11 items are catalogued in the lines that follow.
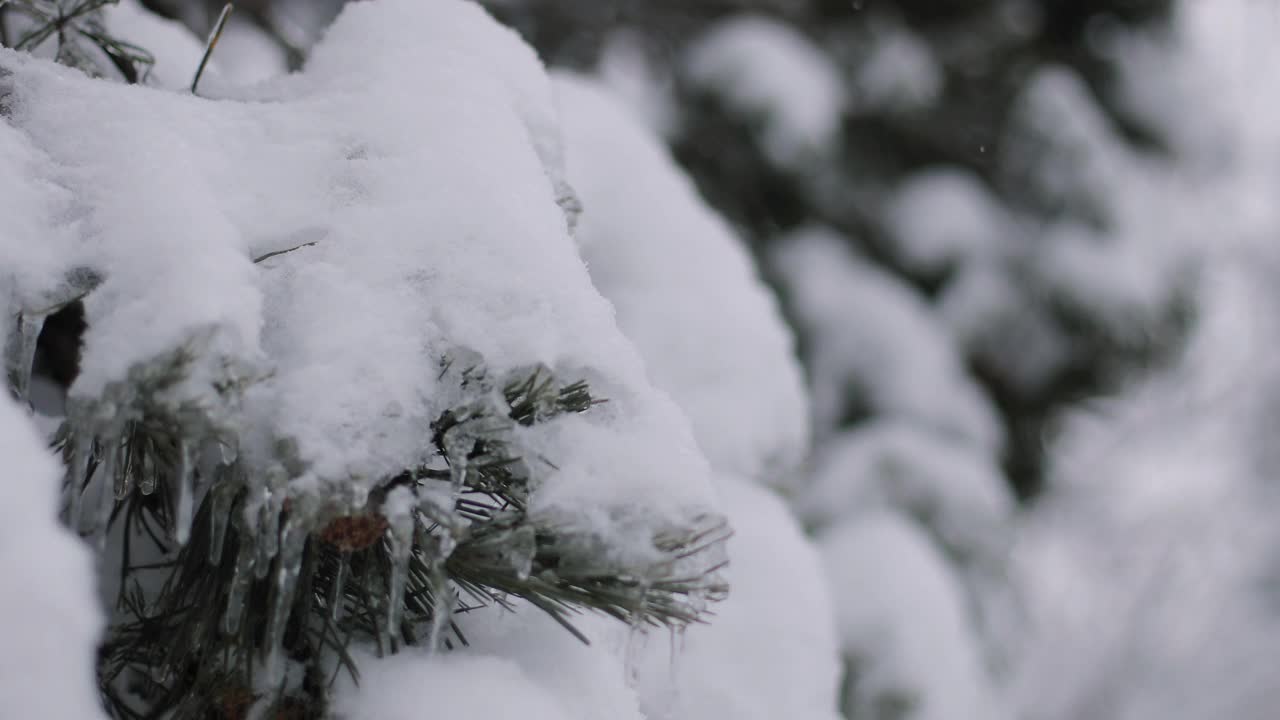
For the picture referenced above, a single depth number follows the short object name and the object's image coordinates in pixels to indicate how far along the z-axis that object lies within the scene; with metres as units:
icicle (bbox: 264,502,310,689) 0.73
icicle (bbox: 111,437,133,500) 0.76
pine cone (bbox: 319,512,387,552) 0.74
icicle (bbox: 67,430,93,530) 0.72
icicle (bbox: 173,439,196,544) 0.72
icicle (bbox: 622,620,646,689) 0.77
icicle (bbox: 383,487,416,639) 0.74
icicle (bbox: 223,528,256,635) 0.74
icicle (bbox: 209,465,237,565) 0.74
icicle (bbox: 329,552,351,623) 0.76
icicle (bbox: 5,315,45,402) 0.74
